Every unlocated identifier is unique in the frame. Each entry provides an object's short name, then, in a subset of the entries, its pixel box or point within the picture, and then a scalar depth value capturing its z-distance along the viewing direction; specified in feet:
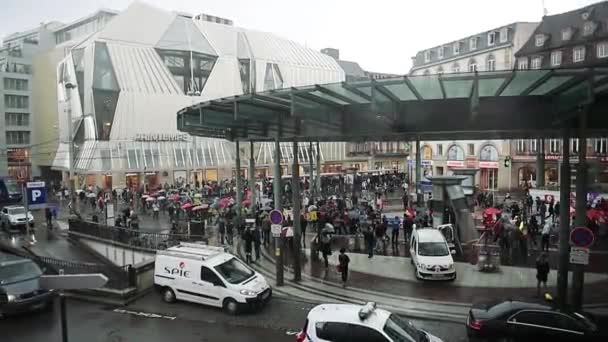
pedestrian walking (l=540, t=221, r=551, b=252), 61.26
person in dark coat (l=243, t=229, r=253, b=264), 60.13
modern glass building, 159.02
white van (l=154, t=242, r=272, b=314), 41.19
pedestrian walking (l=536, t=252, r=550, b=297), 45.36
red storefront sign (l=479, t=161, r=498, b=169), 163.02
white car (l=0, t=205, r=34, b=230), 93.15
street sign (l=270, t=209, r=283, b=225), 49.16
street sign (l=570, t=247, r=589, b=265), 36.63
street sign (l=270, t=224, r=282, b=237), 48.83
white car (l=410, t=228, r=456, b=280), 50.39
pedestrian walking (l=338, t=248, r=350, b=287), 48.91
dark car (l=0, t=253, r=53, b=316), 39.81
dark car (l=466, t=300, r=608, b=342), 31.04
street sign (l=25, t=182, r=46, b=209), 71.56
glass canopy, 37.42
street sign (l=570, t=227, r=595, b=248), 35.99
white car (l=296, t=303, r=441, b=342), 27.61
